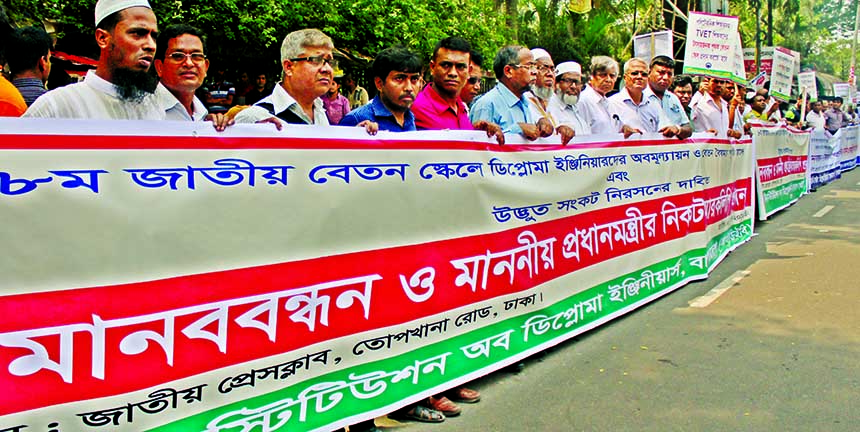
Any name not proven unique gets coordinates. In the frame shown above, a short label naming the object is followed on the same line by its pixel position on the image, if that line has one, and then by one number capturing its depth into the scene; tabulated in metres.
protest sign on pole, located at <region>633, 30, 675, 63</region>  11.73
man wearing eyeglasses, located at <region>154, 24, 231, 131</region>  3.95
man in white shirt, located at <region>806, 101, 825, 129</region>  18.91
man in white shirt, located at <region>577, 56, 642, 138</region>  7.15
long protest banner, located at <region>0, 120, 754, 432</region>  2.67
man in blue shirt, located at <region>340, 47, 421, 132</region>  4.43
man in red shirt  4.97
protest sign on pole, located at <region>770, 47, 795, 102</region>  15.46
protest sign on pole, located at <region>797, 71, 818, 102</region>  19.39
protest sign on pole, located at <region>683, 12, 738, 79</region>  9.88
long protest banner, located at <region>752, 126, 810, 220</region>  10.95
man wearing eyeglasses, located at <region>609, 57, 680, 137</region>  7.44
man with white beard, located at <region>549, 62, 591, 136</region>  6.54
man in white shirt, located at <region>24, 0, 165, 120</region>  3.32
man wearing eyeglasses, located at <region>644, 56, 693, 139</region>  8.04
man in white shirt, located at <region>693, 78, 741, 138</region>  9.34
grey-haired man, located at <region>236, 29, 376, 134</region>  4.10
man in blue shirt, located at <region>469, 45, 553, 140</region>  5.32
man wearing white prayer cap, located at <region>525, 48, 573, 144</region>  5.71
